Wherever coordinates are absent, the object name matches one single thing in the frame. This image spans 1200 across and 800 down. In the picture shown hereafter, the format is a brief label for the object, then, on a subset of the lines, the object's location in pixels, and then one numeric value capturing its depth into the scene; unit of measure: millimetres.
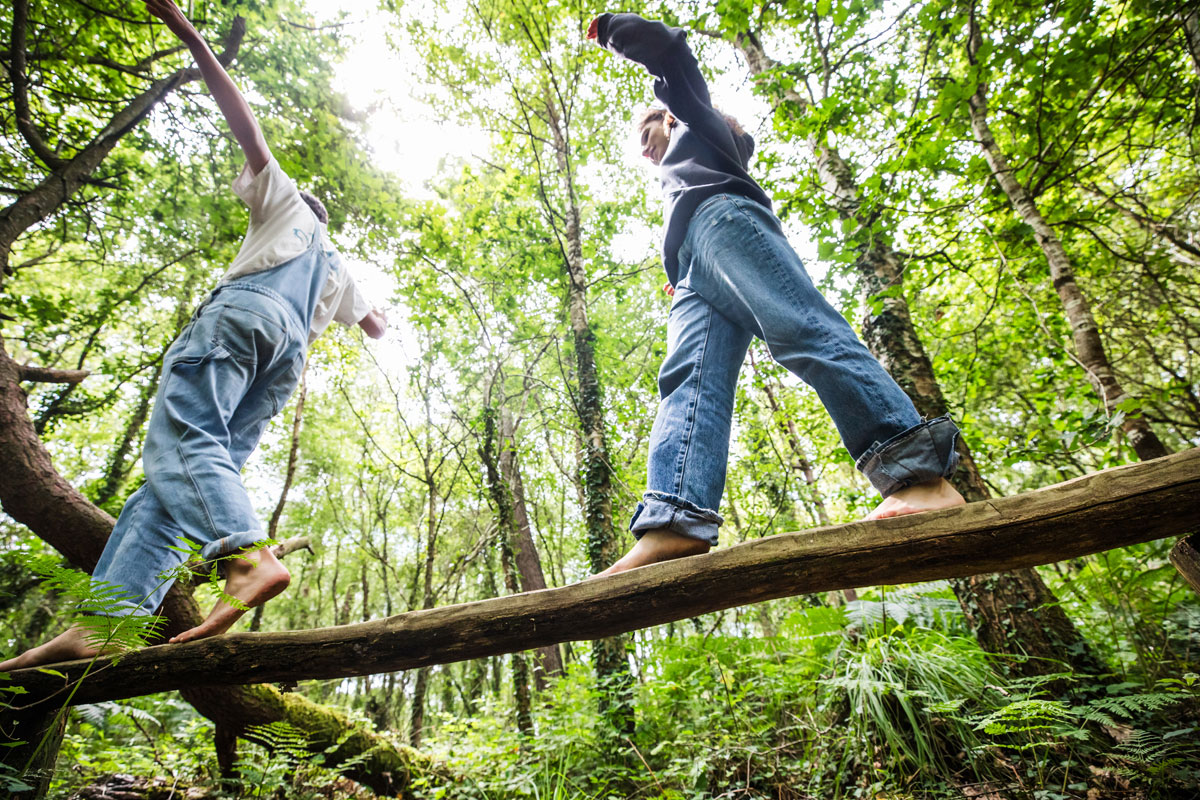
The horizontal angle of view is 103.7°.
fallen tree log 1168
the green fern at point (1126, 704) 1766
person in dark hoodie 1380
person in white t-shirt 1627
